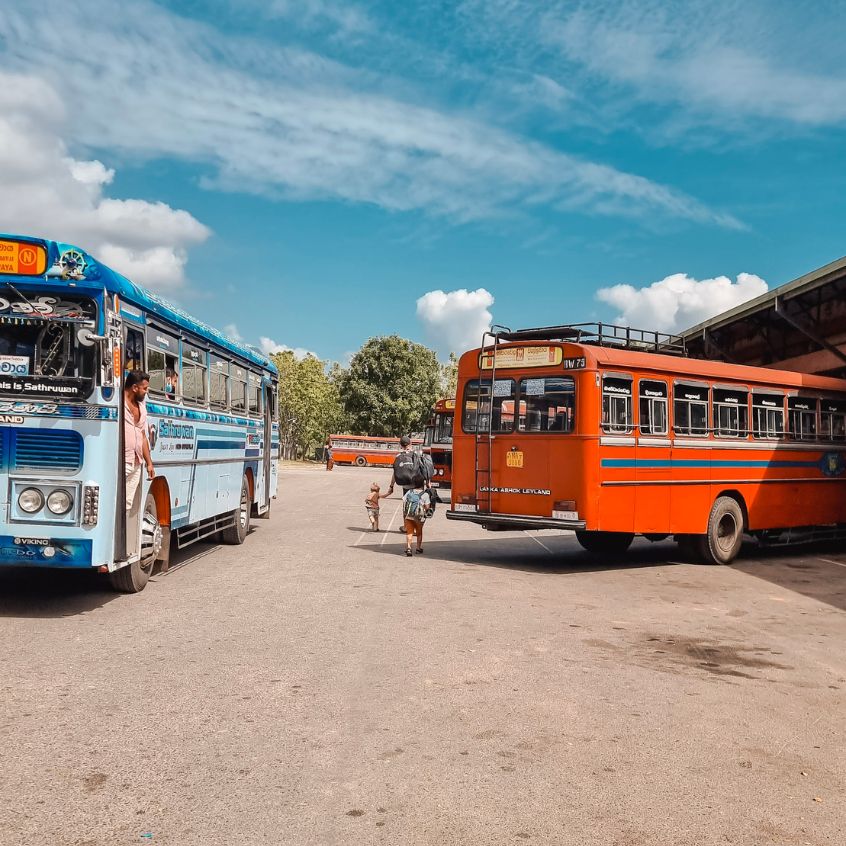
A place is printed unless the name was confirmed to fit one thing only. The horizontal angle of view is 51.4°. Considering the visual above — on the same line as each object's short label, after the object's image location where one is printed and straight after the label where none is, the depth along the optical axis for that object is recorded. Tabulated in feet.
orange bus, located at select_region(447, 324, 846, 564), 39.47
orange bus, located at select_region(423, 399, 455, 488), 112.37
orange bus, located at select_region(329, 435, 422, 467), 220.02
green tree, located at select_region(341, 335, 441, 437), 233.14
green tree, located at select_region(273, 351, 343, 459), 266.98
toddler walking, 57.67
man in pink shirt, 27.14
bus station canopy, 62.18
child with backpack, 44.93
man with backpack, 45.73
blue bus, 25.49
